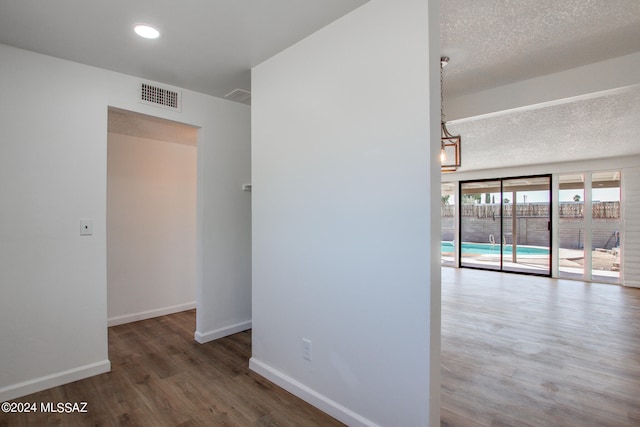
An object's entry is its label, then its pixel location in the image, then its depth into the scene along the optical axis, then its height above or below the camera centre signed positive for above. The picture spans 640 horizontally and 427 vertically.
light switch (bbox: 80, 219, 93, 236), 2.57 -0.12
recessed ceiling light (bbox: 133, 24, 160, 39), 2.08 +1.22
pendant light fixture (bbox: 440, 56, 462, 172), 2.62 +0.62
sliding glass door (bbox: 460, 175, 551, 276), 7.44 -0.26
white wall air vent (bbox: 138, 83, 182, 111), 2.88 +1.09
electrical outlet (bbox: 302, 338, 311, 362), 2.21 -0.96
